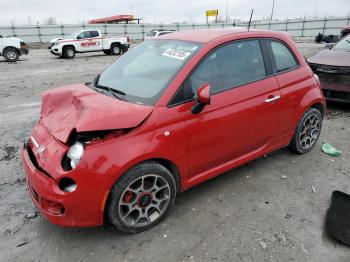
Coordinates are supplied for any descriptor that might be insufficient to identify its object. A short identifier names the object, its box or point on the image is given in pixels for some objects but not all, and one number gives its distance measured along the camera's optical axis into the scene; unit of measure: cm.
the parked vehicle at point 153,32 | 2161
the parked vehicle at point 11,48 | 1641
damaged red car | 246
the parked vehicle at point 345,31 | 1689
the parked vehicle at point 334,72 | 580
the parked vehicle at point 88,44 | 1862
